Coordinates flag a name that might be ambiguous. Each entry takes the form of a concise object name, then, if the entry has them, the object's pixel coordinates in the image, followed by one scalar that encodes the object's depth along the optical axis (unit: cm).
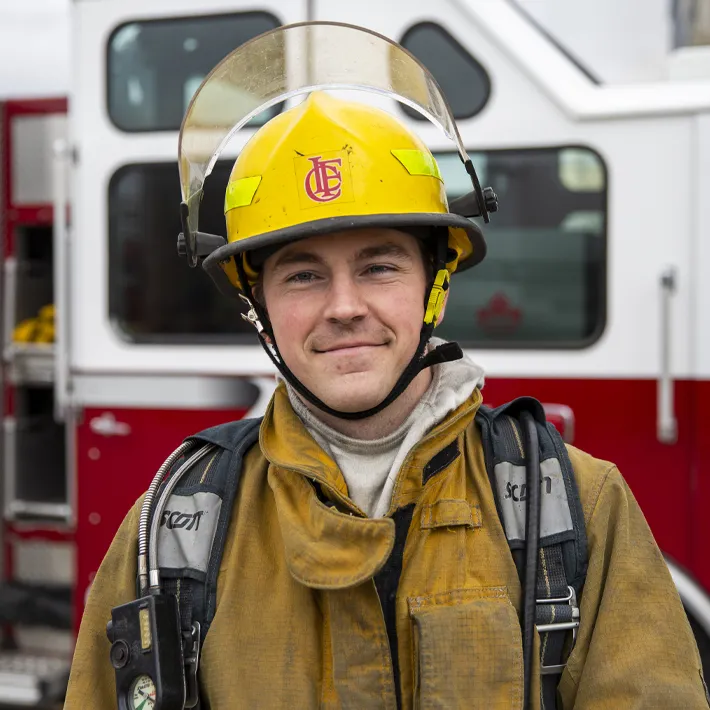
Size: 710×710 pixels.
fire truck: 290
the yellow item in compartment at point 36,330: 426
